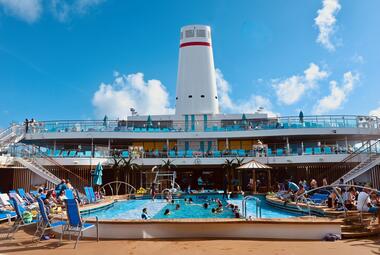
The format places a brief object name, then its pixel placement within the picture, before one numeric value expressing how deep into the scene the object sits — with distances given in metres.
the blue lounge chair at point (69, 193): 11.86
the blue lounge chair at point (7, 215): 8.95
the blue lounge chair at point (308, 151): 21.83
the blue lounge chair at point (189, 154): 23.00
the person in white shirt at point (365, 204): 7.96
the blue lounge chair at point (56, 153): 21.24
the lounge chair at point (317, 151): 21.69
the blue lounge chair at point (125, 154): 22.38
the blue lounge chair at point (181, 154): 23.00
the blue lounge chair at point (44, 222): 6.68
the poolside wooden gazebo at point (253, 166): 16.94
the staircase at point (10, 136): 18.76
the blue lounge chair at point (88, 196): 13.66
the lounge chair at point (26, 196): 12.09
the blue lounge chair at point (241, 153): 22.50
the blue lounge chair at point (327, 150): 21.52
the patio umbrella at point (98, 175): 17.49
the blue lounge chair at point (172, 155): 22.98
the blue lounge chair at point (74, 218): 6.23
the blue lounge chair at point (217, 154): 22.88
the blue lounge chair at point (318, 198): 11.87
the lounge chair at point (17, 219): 7.39
